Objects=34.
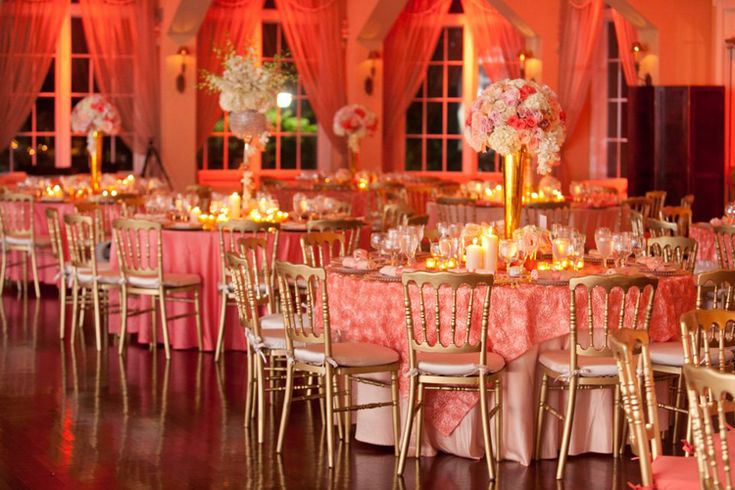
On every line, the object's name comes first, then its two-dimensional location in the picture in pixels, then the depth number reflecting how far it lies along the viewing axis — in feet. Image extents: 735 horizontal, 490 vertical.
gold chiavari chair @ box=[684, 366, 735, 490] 10.43
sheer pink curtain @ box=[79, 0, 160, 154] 53.01
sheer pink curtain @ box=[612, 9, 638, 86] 50.08
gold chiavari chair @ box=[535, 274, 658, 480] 18.65
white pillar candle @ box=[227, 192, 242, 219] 31.07
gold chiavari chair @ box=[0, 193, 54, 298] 36.68
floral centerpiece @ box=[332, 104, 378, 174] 49.32
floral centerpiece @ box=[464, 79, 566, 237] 22.03
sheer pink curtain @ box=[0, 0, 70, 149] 51.75
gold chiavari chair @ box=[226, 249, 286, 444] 20.79
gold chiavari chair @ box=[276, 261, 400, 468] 19.39
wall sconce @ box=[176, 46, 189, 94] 52.60
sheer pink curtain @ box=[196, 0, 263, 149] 54.39
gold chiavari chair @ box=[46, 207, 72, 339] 30.71
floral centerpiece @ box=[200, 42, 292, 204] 30.37
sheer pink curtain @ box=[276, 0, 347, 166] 55.72
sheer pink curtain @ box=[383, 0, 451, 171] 57.00
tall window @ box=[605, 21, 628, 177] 53.47
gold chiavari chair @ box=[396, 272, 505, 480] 18.60
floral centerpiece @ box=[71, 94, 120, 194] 41.86
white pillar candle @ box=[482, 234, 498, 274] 21.24
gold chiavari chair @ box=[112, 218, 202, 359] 27.84
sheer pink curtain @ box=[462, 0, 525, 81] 55.93
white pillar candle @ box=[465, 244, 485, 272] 21.27
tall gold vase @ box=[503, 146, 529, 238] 23.12
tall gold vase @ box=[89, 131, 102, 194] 42.04
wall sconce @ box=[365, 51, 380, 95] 55.83
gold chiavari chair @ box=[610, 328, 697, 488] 12.62
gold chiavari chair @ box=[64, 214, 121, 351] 29.04
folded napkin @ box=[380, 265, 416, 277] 20.83
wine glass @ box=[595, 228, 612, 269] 21.93
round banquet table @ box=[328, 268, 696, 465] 19.57
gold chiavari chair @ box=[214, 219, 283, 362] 27.84
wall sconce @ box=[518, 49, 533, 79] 53.83
